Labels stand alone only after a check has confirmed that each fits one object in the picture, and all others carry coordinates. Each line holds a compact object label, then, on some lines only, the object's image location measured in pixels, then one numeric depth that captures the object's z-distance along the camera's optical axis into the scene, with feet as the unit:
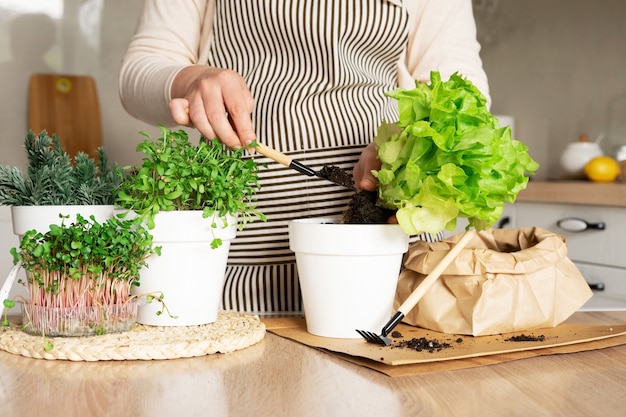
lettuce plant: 2.77
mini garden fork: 2.88
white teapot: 9.70
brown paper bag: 3.12
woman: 4.09
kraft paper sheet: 2.60
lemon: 9.09
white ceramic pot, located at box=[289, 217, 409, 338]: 2.90
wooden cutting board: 11.02
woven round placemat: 2.61
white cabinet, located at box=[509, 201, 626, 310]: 7.82
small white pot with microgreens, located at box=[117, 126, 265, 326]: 2.86
